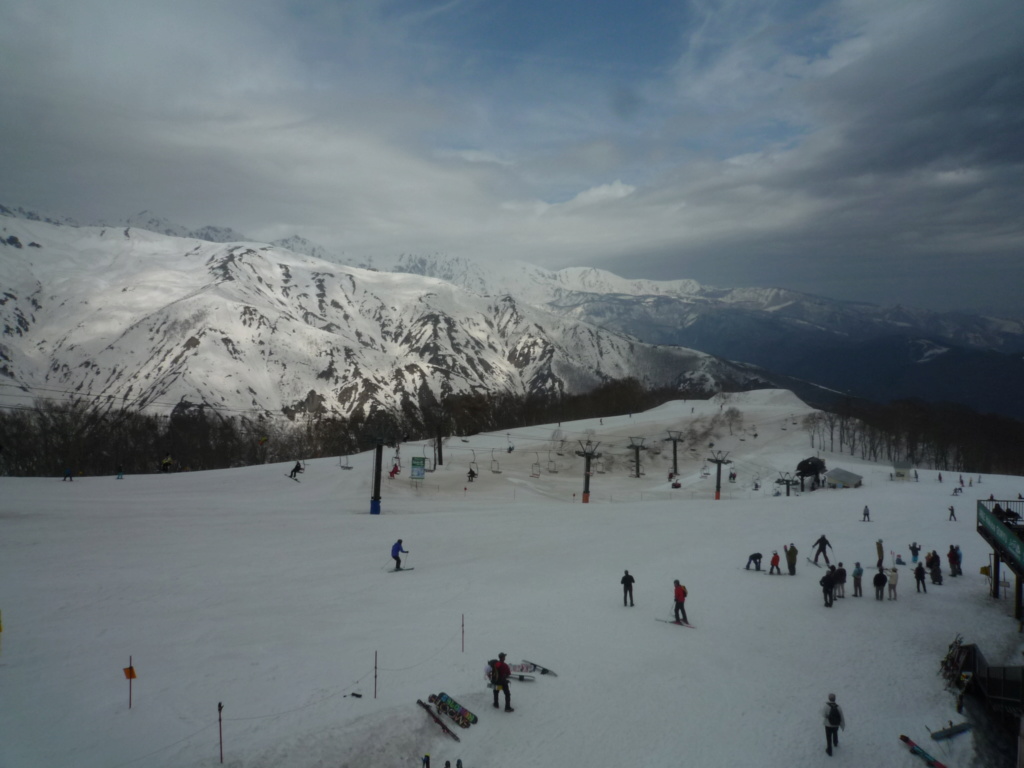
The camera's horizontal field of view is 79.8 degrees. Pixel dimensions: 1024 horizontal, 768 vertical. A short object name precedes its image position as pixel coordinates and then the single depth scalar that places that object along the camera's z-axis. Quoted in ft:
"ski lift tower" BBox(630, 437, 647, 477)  250.33
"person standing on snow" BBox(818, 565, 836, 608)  73.20
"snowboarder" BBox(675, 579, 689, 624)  65.89
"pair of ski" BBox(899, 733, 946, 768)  44.01
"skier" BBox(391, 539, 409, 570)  83.43
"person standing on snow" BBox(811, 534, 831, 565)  92.04
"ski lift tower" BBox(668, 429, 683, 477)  258.26
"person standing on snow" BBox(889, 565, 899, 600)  76.79
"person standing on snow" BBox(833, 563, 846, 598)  75.49
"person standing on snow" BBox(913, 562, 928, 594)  80.59
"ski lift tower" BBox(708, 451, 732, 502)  197.61
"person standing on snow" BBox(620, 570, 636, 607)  71.51
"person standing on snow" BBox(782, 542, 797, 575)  87.66
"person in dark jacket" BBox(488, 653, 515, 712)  47.60
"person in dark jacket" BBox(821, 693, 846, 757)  43.88
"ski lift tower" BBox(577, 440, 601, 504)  188.88
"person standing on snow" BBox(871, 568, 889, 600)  75.97
